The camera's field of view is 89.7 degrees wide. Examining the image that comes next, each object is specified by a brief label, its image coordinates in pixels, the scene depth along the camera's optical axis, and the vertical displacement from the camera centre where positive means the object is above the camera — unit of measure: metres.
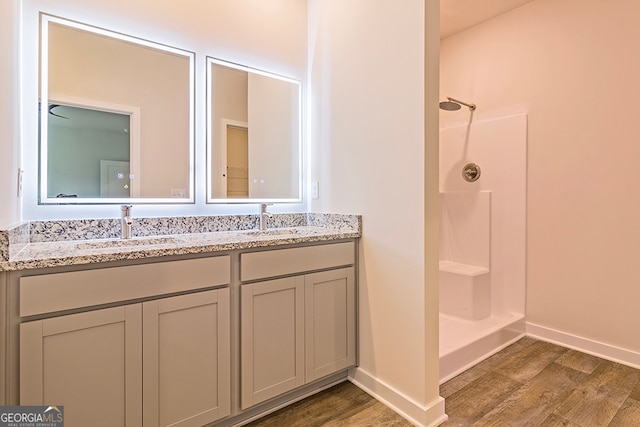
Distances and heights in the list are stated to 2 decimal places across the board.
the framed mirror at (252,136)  2.07 +0.54
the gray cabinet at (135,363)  1.11 -0.58
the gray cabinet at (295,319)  1.56 -0.56
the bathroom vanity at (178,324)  1.10 -0.47
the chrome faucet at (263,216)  2.13 -0.02
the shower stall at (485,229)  2.62 -0.13
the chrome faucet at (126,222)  1.65 -0.05
